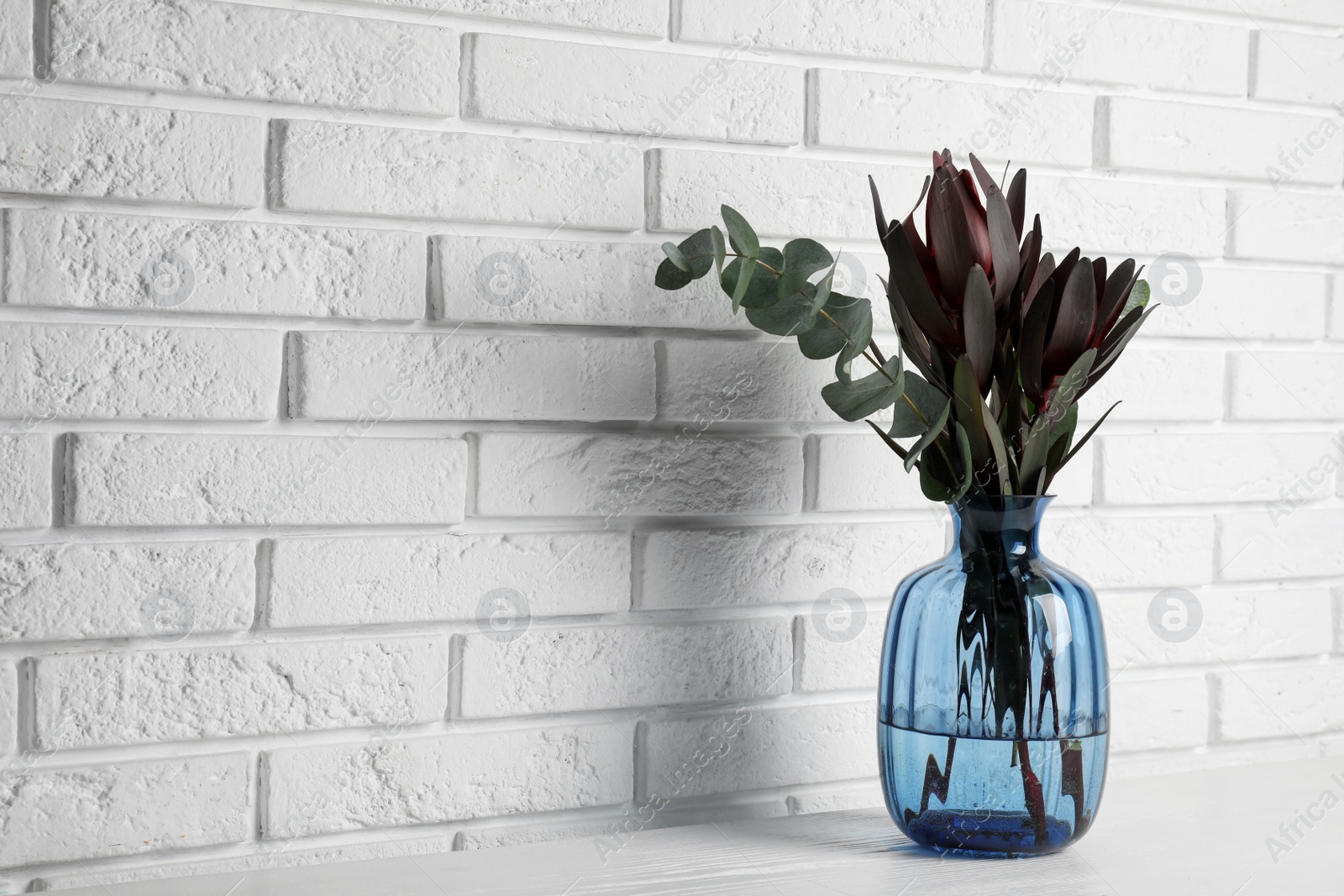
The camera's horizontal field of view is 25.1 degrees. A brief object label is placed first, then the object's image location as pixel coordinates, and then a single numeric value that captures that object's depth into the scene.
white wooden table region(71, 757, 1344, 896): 1.69
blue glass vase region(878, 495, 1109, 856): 1.72
